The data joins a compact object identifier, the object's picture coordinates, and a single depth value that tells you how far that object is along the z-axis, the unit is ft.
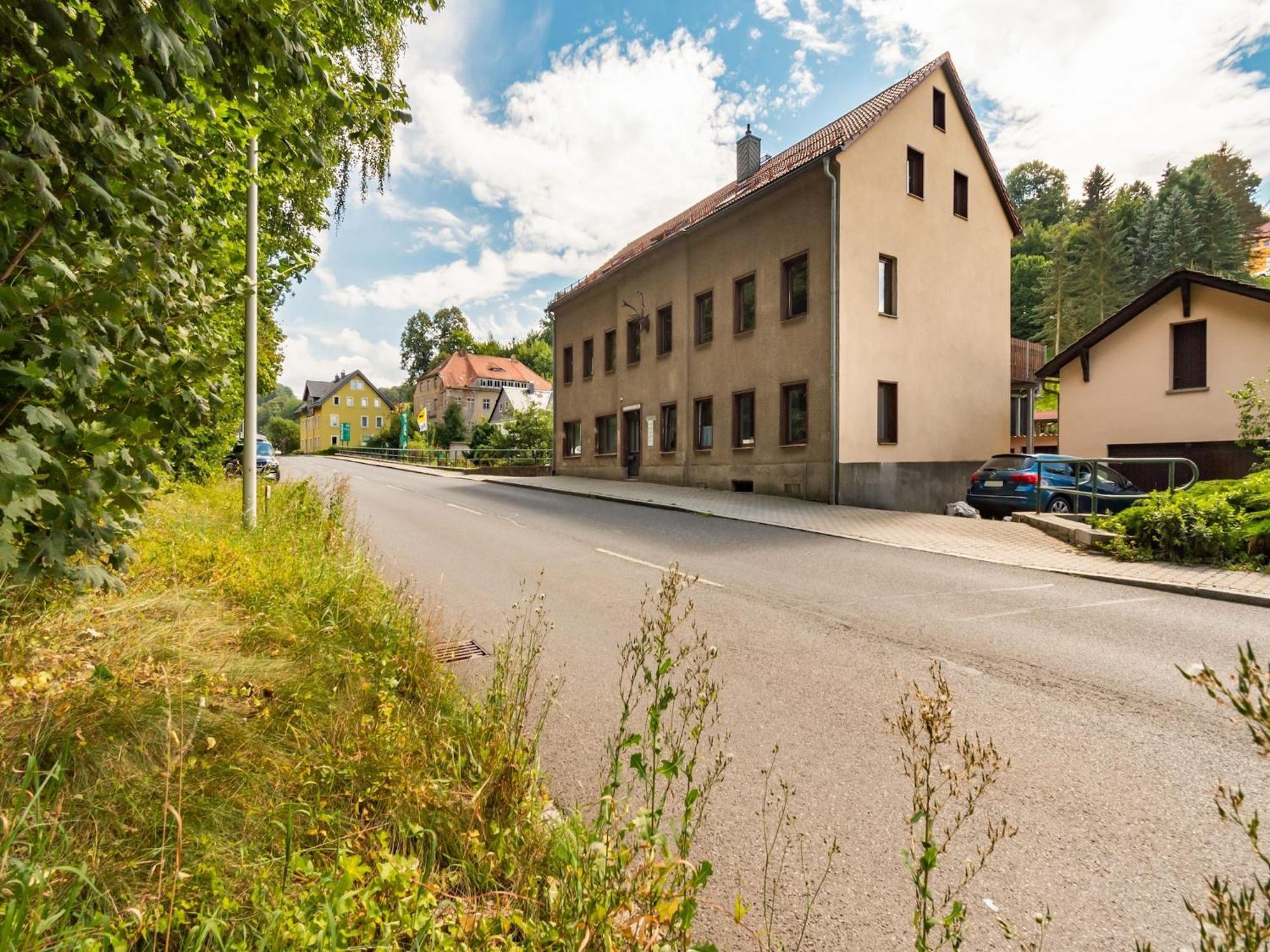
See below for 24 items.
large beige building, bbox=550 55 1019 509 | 54.70
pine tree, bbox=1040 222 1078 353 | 165.37
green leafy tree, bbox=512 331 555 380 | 295.69
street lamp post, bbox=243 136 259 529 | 25.05
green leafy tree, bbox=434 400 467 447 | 180.75
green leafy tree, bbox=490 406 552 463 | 123.13
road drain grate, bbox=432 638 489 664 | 15.08
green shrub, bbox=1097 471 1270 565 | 27.84
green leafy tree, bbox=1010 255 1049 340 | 176.04
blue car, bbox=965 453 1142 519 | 47.16
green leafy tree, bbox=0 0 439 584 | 7.23
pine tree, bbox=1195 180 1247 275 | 157.99
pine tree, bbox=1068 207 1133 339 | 159.43
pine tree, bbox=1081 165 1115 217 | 211.20
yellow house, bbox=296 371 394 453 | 287.07
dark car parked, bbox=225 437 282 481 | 57.59
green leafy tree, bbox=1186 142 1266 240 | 190.60
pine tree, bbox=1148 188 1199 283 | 159.22
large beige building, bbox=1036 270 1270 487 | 54.85
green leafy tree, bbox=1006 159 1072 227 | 237.25
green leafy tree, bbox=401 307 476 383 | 277.64
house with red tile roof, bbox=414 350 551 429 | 229.04
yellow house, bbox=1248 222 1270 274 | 167.43
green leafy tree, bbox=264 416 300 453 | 307.78
